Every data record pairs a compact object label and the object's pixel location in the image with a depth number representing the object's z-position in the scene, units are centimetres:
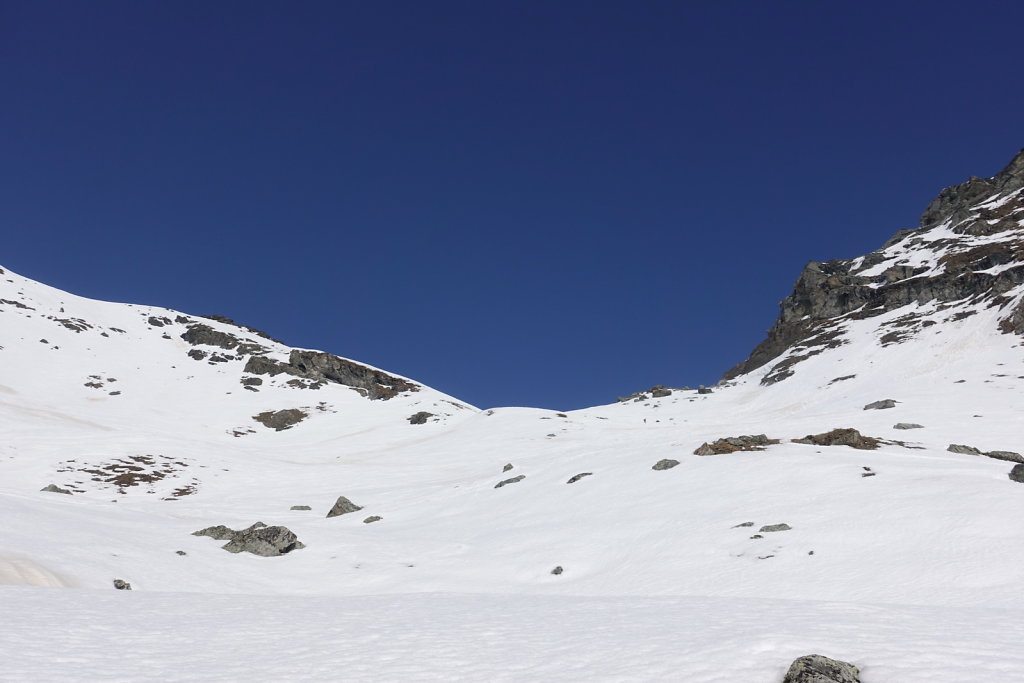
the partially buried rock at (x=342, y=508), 3281
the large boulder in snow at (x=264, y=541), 2444
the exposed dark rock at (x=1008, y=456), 2616
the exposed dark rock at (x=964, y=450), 2708
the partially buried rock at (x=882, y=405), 4244
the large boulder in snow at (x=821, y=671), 674
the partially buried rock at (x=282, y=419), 7629
